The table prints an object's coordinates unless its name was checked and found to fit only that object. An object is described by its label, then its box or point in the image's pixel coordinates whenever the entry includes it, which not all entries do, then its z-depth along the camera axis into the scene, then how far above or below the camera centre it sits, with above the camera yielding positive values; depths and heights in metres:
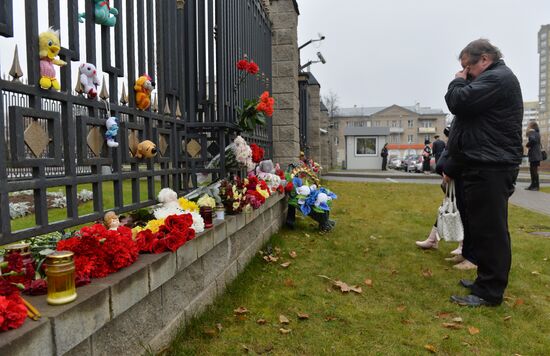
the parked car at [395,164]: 38.56 -0.58
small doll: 2.19 -0.34
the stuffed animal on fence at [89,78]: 2.11 +0.46
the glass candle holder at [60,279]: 1.43 -0.44
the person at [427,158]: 23.81 -0.03
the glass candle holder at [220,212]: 3.12 -0.43
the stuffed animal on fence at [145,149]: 2.58 +0.08
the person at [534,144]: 11.00 +0.38
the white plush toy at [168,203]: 2.63 -0.31
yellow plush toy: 1.82 +0.51
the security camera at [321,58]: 17.44 +4.61
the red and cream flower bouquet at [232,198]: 3.33 -0.34
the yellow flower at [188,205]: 2.84 -0.34
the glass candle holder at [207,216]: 2.78 -0.40
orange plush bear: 2.58 +0.48
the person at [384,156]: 29.78 +0.19
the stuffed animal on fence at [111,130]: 2.26 +0.18
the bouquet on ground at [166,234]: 2.13 -0.43
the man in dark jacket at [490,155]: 3.09 +0.02
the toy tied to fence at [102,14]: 2.23 +0.87
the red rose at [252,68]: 4.26 +1.02
